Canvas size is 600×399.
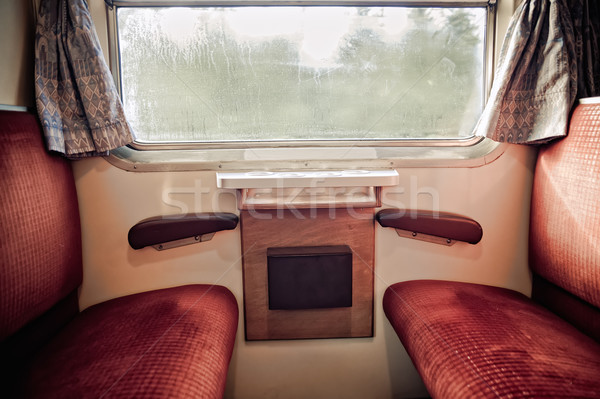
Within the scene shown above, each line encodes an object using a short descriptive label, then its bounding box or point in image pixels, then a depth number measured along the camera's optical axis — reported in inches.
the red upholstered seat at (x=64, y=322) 37.9
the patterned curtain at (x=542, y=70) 54.7
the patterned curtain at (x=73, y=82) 52.3
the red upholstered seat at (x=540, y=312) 37.5
